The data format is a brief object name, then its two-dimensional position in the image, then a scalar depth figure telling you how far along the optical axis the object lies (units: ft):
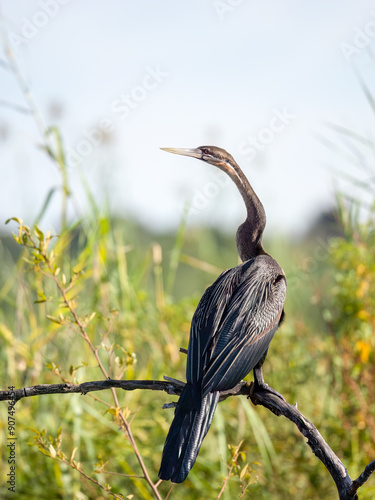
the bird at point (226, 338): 56.38
